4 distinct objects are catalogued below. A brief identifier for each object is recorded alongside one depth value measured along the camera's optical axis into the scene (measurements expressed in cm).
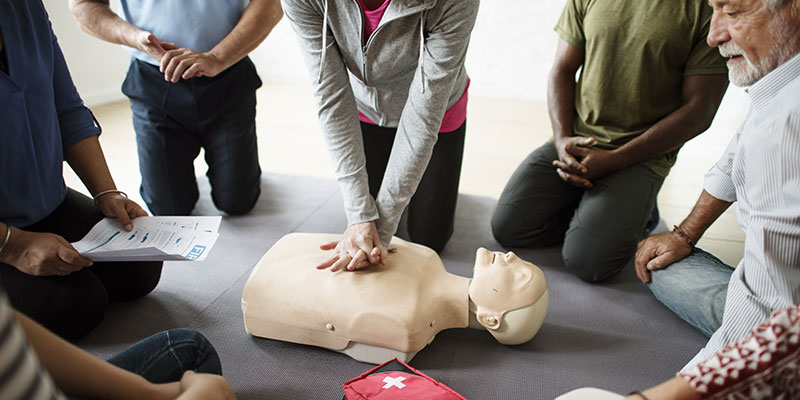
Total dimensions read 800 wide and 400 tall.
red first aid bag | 108
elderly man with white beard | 92
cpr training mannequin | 123
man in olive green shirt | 157
